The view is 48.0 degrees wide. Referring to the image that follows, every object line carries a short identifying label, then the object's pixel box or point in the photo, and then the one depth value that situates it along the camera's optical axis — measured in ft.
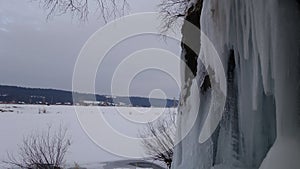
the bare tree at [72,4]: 12.88
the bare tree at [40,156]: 31.71
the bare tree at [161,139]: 35.15
